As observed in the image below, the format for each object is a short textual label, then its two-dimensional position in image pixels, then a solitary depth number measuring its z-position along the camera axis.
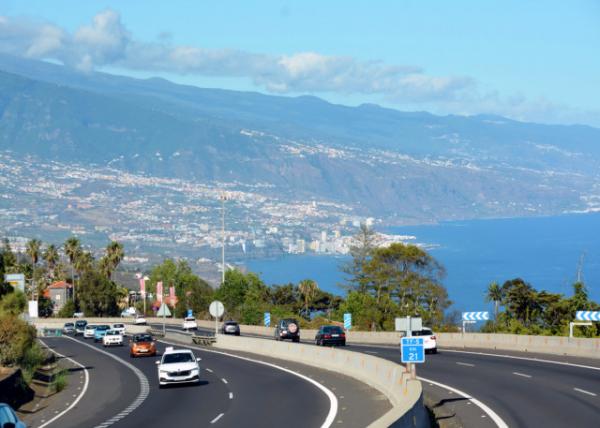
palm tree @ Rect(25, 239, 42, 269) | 162.50
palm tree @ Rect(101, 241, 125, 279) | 163.12
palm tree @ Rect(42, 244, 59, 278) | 173.75
